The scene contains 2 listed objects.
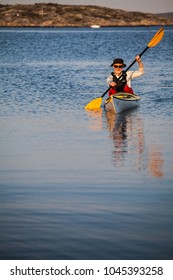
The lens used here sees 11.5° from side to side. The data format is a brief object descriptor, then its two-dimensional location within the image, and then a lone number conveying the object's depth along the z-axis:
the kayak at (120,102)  24.42
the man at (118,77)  24.92
